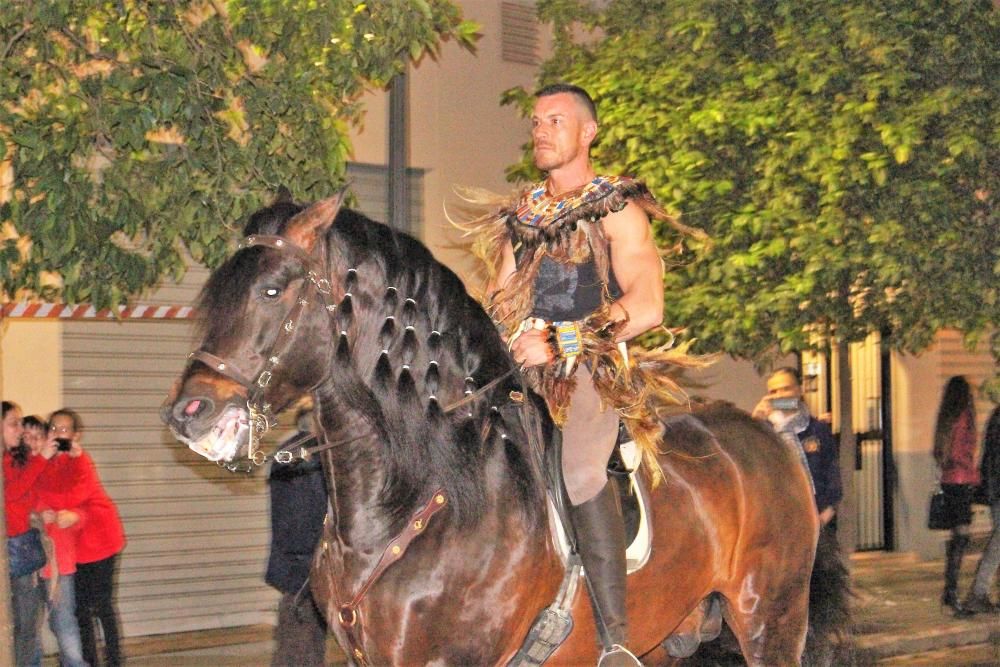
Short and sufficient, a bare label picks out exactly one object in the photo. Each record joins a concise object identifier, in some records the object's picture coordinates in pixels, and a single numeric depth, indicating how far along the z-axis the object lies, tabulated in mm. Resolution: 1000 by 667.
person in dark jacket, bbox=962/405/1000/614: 12117
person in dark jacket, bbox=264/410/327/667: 7488
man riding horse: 4820
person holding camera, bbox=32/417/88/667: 8617
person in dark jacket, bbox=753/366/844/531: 10797
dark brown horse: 4180
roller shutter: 11188
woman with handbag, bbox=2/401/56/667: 8398
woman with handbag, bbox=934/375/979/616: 12414
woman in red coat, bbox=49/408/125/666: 8797
